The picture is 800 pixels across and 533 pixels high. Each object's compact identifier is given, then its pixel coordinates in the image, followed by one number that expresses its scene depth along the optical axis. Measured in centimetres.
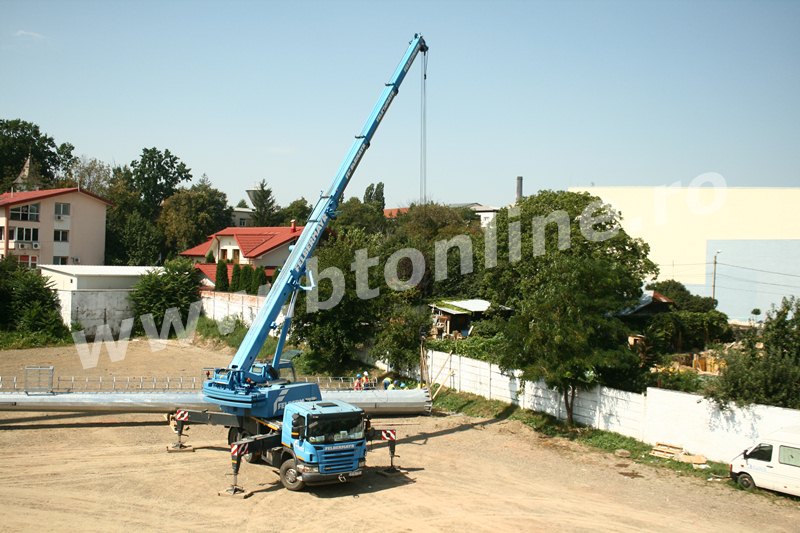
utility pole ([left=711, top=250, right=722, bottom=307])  4846
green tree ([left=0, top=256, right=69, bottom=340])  4009
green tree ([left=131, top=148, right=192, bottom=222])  9340
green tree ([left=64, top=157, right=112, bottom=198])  8744
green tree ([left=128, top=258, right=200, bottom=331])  4381
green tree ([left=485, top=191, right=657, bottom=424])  2086
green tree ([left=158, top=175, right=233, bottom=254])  7719
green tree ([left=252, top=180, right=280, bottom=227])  8913
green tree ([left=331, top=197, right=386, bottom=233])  7775
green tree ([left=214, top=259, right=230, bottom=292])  5109
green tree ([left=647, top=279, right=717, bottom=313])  4350
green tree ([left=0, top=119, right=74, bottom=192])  8912
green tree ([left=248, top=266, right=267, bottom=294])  4819
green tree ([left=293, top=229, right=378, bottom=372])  3195
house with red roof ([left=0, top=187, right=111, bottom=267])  5738
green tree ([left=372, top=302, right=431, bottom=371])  3014
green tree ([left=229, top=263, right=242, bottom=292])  5022
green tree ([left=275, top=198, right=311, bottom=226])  9300
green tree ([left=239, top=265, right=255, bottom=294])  4928
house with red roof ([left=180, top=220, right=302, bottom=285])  5562
